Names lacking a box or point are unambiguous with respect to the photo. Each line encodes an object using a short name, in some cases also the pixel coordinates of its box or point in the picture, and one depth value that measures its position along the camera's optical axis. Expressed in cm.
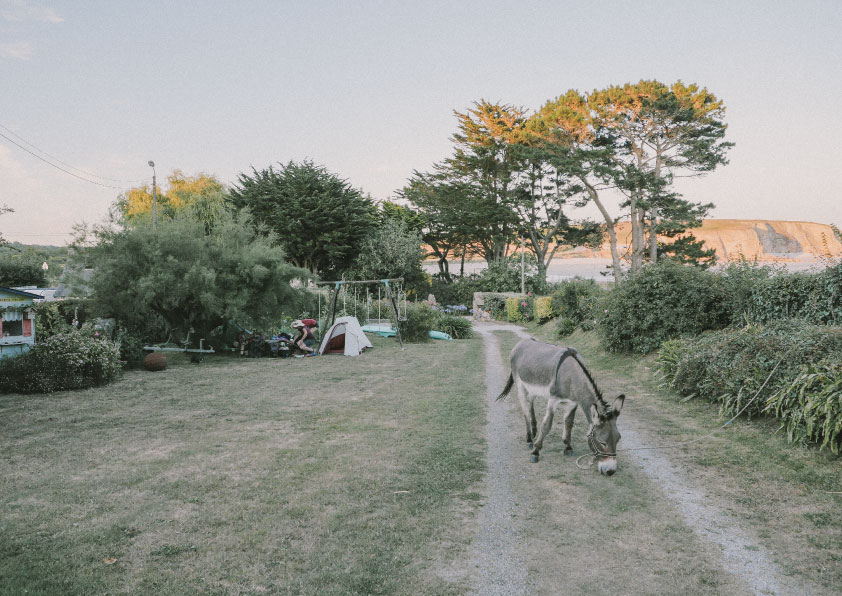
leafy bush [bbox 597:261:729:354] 1358
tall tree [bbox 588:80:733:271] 3412
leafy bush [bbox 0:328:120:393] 1138
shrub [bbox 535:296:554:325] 2858
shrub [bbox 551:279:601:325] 2106
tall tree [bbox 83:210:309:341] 1516
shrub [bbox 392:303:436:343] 2409
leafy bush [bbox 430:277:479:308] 4759
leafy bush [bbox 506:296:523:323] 3475
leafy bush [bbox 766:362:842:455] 656
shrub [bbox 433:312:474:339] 2694
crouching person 1894
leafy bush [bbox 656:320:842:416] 823
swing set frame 1962
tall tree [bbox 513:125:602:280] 4481
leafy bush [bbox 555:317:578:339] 2245
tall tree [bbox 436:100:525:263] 4531
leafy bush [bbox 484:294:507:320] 3813
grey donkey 595
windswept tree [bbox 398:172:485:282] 4734
